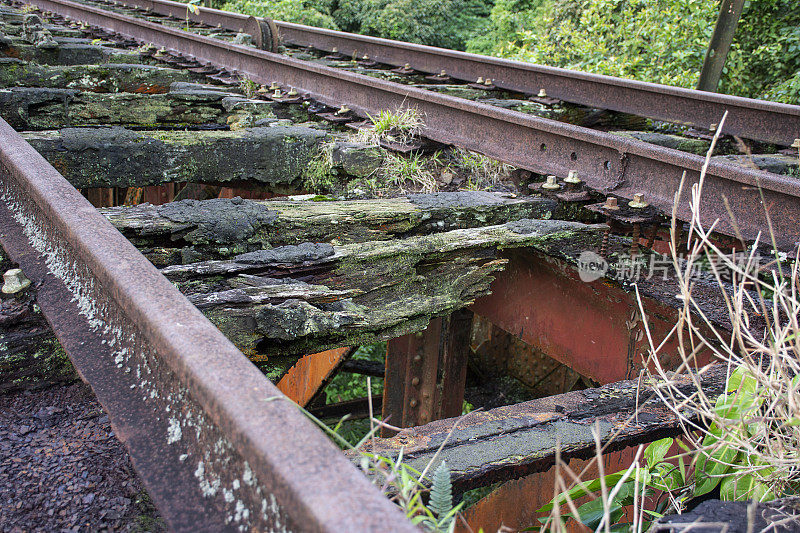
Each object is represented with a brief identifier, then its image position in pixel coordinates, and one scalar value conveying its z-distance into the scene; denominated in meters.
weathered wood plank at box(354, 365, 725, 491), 1.71
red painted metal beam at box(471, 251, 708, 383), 2.69
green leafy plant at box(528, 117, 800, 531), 1.50
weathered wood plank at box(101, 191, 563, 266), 2.39
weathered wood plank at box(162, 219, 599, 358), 2.02
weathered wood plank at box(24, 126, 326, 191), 3.30
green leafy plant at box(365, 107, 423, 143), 4.37
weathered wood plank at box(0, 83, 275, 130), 4.14
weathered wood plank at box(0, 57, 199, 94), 5.09
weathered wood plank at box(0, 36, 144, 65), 6.79
